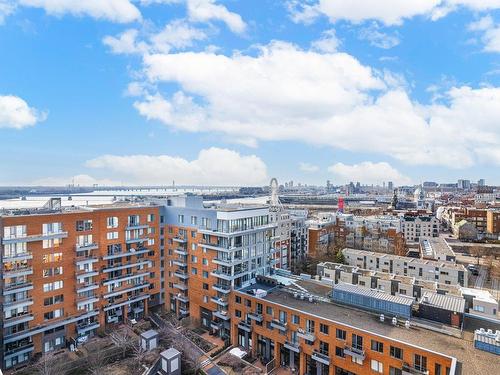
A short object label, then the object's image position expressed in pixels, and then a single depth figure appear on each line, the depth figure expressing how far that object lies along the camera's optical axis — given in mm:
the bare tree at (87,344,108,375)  38656
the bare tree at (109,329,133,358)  43594
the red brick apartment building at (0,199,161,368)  39312
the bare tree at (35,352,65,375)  35969
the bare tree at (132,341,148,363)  41106
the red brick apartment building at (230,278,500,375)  28641
